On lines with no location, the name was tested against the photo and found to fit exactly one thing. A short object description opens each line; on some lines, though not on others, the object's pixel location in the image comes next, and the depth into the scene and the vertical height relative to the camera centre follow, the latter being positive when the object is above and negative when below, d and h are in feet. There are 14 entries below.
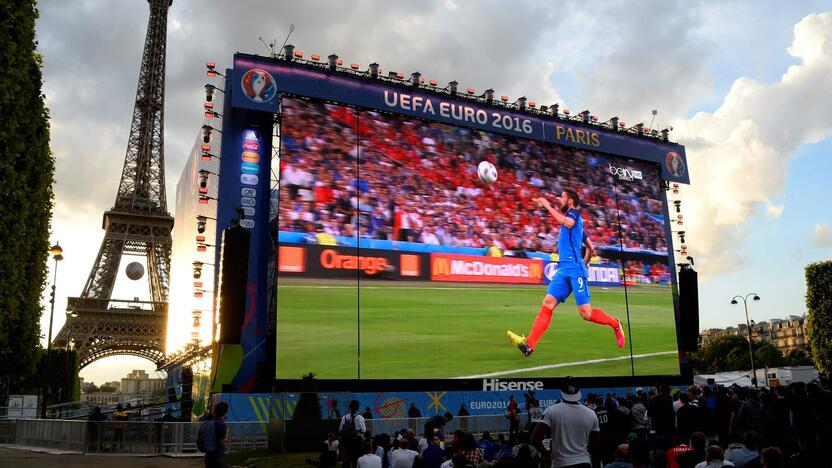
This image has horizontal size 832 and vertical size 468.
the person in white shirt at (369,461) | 26.20 -3.74
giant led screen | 77.25 +14.06
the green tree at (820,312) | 116.06 +8.43
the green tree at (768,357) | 265.09 +1.13
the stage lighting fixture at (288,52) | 85.81 +40.99
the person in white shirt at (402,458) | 28.22 -3.93
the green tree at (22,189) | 49.24 +15.13
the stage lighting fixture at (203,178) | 82.51 +23.78
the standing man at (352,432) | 29.63 -3.83
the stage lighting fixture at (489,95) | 100.53 +40.78
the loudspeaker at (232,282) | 71.61 +9.45
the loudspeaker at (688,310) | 106.32 +8.21
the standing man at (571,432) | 19.71 -2.04
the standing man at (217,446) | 28.25 -3.32
